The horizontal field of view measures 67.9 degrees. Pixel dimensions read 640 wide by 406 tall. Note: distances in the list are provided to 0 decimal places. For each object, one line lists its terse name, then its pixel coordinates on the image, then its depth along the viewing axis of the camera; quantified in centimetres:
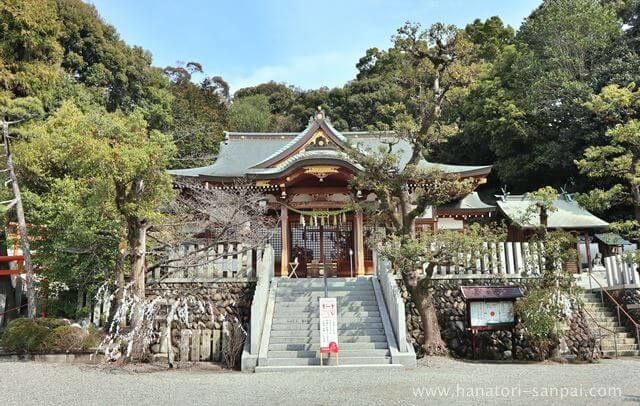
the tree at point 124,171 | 821
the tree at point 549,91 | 2022
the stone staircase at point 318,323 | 849
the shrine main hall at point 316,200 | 1328
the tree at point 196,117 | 2885
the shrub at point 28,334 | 867
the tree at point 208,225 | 1026
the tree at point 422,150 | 961
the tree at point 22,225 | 1016
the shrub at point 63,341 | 862
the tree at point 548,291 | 884
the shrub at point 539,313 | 879
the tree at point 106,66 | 2577
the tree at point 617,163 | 1030
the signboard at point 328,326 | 827
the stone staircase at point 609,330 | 1002
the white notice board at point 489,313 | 951
